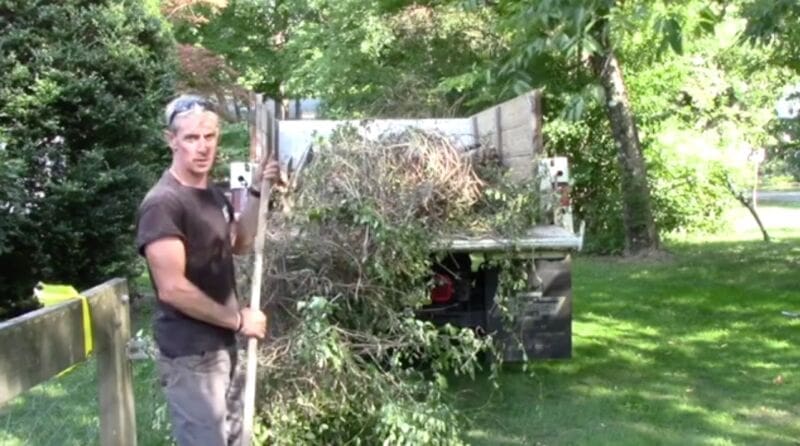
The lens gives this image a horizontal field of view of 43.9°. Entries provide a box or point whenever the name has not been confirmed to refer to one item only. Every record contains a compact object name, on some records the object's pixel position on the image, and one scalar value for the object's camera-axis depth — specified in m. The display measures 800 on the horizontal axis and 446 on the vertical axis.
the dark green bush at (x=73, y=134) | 8.70
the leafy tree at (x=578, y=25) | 4.88
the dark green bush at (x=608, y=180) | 15.62
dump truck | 5.82
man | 3.22
